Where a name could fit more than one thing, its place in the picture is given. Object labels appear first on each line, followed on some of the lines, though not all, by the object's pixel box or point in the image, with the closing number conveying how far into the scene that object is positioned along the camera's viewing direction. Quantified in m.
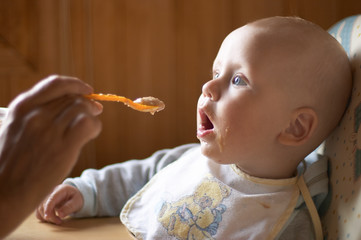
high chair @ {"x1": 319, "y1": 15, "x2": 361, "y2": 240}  0.83
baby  0.88
